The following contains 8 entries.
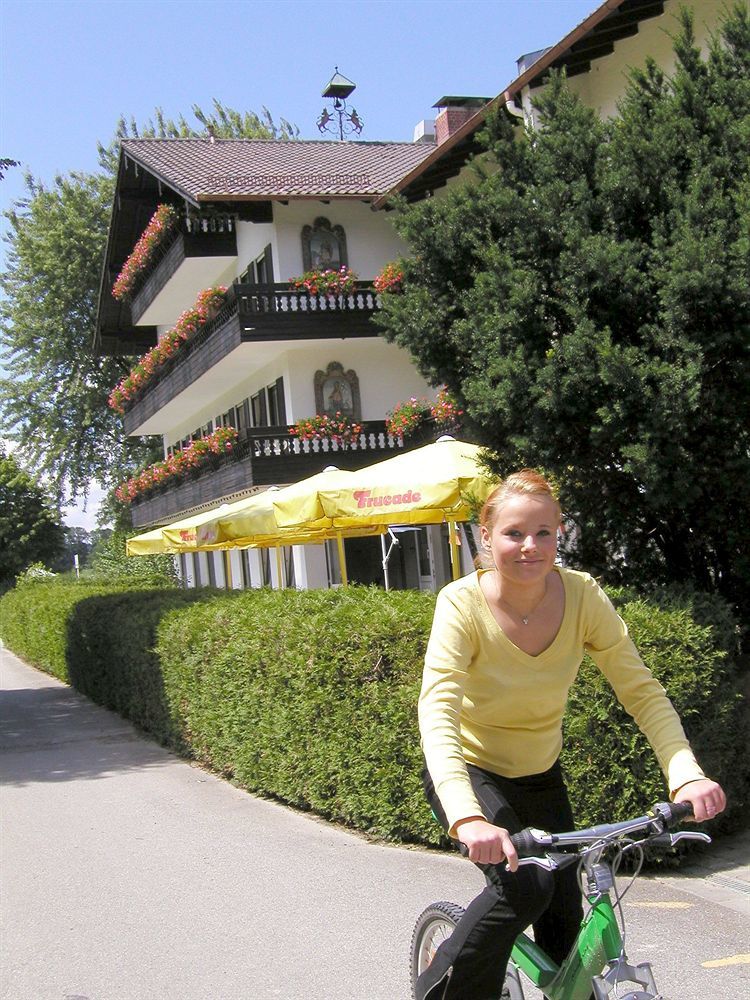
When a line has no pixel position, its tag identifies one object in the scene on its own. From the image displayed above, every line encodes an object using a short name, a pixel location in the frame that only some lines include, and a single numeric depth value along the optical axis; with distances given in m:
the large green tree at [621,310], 7.65
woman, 3.29
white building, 25.81
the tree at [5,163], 19.48
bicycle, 3.00
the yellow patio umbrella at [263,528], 16.63
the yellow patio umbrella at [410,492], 11.59
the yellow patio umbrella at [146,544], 26.59
